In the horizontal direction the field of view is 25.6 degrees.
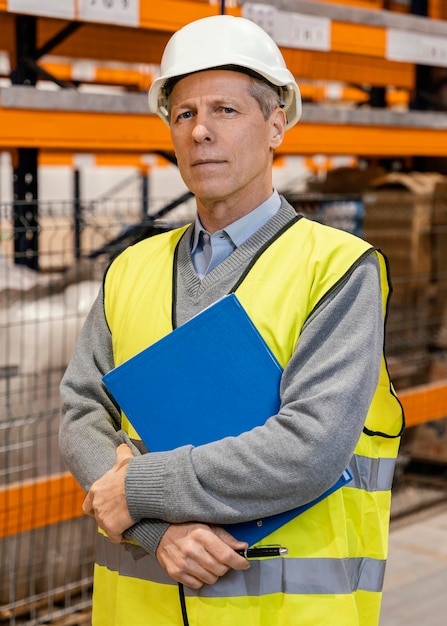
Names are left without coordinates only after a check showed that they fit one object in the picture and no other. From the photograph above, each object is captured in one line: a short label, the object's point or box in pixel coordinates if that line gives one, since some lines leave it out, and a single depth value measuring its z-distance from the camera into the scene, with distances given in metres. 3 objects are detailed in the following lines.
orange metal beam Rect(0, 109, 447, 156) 3.13
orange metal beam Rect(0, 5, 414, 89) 4.27
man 1.71
